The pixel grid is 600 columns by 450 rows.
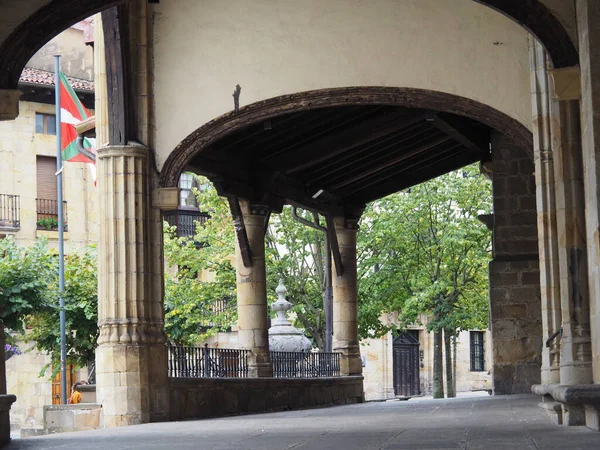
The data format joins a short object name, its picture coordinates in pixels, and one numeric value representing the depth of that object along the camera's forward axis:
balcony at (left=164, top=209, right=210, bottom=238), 37.88
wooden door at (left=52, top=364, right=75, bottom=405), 32.72
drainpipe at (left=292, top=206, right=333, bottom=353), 25.13
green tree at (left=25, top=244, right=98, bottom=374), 24.86
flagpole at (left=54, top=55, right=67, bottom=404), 23.18
